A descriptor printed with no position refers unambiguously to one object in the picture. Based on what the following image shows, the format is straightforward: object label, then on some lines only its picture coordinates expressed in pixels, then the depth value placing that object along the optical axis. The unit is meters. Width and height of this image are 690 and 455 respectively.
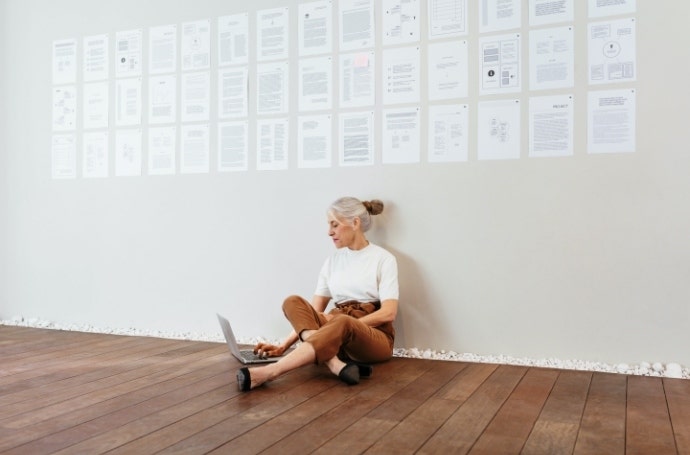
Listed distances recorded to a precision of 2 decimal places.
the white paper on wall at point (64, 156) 4.22
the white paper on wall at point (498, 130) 3.11
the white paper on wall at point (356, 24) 3.42
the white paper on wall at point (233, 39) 3.73
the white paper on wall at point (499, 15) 3.12
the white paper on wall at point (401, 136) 3.32
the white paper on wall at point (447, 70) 3.22
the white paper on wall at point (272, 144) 3.62
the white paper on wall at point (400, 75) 3.32
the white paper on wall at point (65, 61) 4.21
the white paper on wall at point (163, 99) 3.92
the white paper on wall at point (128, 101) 4.03
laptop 2.98
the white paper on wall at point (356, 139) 3.42
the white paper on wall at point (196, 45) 3.83
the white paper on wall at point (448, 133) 3.21
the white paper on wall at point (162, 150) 3.92
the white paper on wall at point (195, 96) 3.84
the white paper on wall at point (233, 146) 3.72
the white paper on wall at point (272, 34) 3.63
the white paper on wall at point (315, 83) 3.53
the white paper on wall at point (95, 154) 4.12
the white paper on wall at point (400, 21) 3.32
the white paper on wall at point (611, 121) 2.92
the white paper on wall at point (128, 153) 4.02
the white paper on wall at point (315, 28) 3.52
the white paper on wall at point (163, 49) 3.92
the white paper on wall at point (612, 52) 2.92
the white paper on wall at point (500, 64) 3.12
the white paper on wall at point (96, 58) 4.12
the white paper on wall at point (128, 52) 4.02
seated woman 2.61
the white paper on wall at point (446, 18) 3.22
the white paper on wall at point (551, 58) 3.02
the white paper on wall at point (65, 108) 4.22
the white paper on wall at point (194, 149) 3.83
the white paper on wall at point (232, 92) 3.74
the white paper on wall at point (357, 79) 3.42
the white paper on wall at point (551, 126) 3.02
